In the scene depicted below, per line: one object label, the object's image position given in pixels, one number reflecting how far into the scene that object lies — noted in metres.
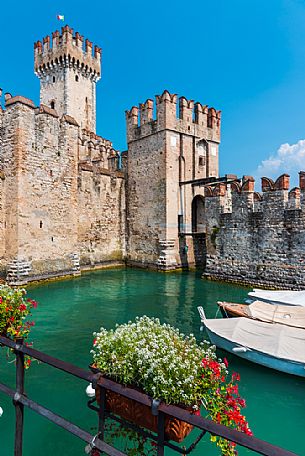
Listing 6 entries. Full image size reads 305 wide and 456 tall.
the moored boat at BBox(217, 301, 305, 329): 9.32
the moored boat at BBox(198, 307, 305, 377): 7.54
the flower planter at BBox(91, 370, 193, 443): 2.87
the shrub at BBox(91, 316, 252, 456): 2.83
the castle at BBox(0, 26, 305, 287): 17.61
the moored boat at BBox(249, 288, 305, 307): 11.56
